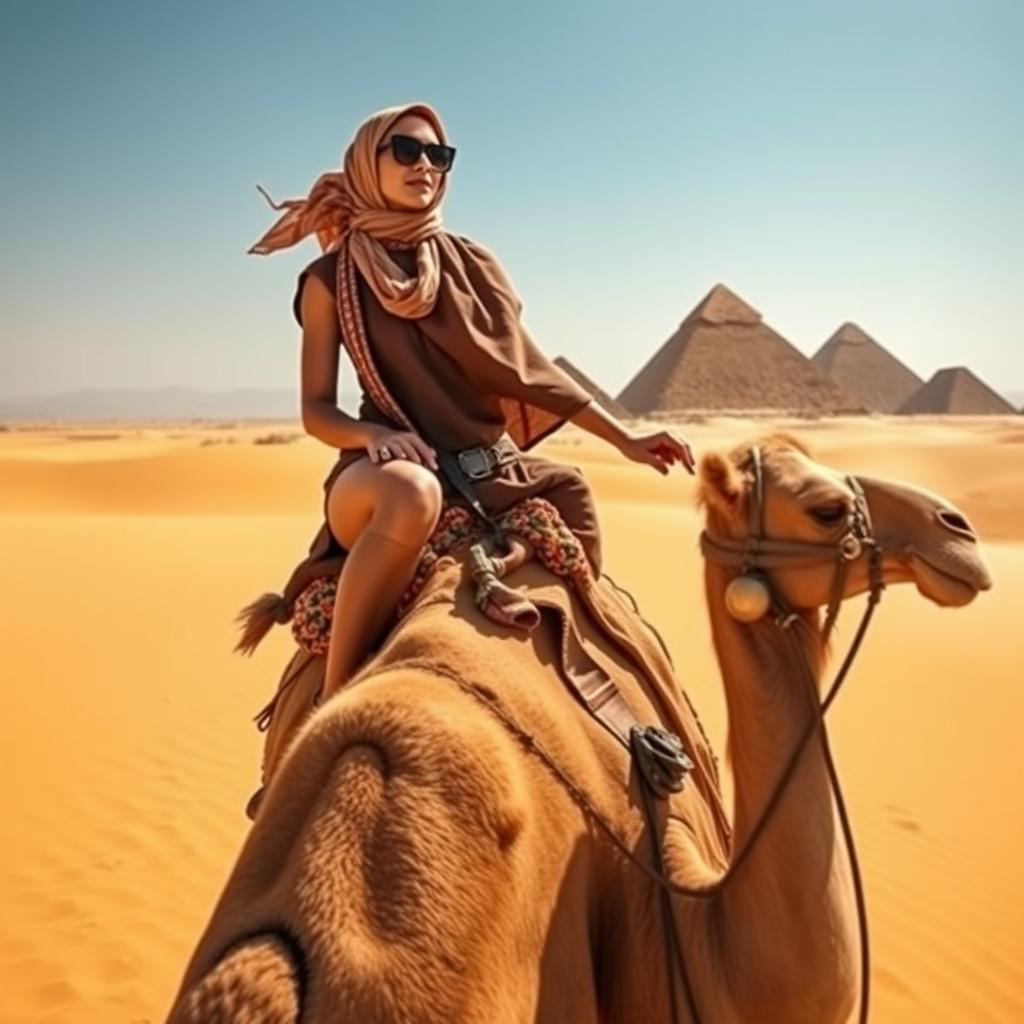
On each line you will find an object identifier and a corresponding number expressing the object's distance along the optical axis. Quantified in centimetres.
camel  142
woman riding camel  248
